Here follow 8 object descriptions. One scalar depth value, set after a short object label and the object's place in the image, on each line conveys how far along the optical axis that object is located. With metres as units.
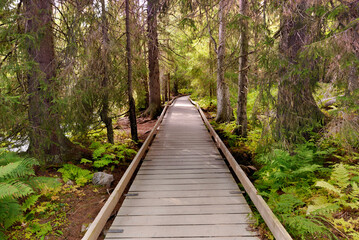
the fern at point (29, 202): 3.74
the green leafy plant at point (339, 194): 3.28
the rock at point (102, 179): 5.27
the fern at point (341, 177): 3.66
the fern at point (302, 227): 2.77
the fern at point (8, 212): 3.15
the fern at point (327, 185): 3.33
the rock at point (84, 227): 3.64
